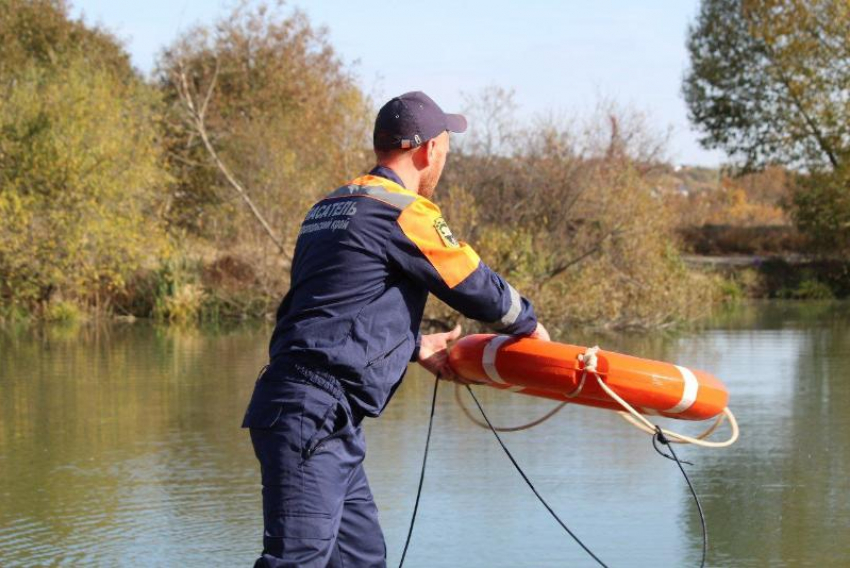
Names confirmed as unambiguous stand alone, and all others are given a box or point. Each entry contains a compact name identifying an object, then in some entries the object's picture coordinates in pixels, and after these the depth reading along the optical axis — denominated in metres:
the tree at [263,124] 20.12
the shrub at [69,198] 19.70
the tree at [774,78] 27.73
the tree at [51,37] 28.84
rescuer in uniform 3.76
